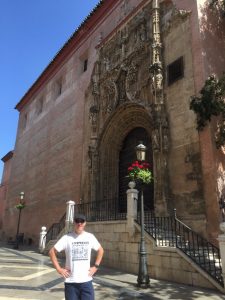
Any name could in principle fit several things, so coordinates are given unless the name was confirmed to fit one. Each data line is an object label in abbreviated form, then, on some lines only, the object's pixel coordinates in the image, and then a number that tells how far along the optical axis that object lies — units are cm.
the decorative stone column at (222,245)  676
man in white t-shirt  334
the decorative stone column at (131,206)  966
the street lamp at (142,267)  714
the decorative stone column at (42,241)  1546
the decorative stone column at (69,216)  1297
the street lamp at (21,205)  1986
